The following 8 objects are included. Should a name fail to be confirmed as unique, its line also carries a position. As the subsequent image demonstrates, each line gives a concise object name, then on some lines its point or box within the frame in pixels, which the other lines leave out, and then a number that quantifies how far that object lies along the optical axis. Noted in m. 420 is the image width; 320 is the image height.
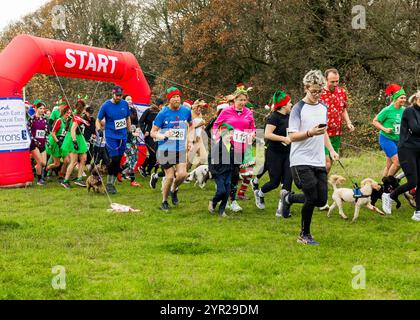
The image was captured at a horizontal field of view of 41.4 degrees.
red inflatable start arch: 12.41
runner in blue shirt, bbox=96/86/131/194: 11.53
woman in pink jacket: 8.99
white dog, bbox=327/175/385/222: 8.53
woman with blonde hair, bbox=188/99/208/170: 13.03
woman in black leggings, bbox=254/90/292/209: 8.66
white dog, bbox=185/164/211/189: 12.21
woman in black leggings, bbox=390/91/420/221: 8.27
